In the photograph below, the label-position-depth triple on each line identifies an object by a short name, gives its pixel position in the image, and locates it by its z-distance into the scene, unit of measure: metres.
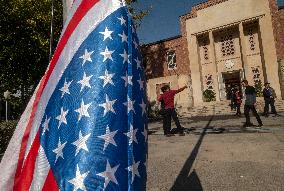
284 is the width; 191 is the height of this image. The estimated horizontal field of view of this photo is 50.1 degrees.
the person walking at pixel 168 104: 10.36
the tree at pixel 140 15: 22.66
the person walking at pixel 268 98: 16.11
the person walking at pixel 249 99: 11.15
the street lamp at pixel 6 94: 22.09
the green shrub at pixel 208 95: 28.25
